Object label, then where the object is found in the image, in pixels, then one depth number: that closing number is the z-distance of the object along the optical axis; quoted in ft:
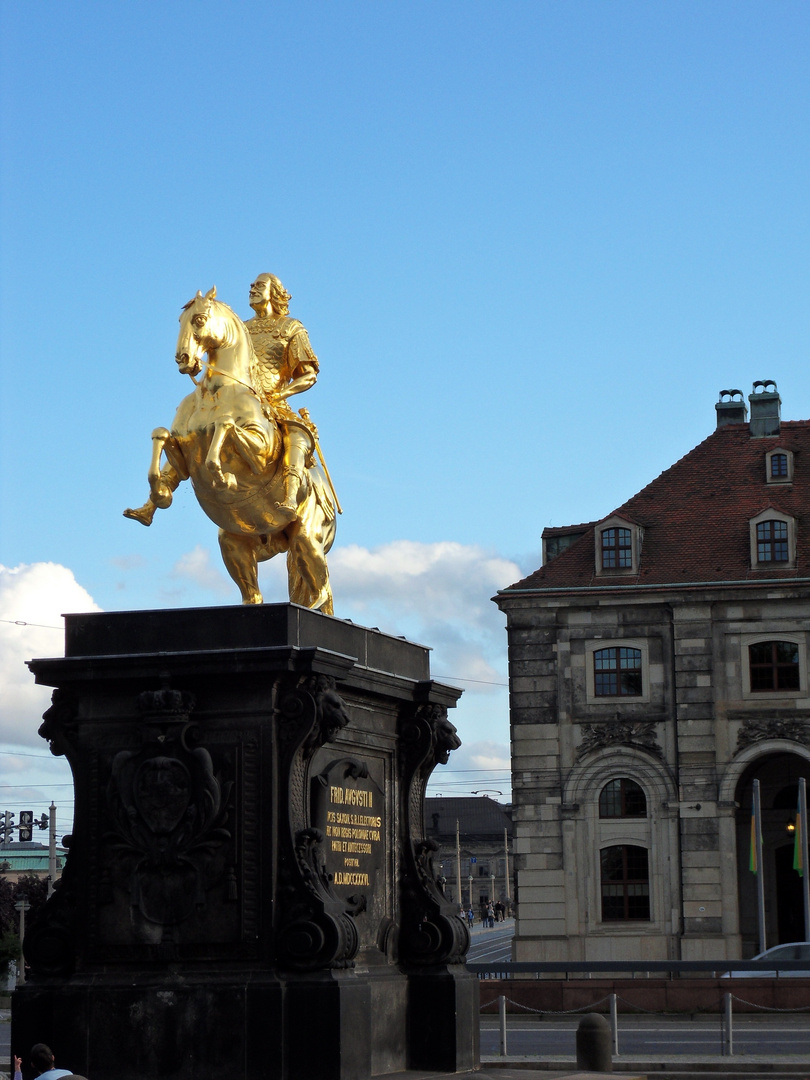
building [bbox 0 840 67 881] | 394.73
